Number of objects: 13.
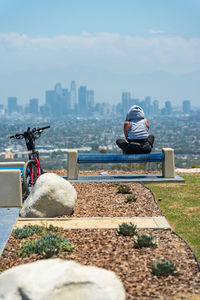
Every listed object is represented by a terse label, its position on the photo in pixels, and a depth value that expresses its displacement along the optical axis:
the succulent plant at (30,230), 14.20
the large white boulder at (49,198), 16.05
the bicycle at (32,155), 20.37
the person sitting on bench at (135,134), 25.00
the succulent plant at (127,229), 13.77
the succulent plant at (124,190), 20.67
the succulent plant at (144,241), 12.63
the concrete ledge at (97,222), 15.18
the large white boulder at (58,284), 6.94
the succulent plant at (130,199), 18.82
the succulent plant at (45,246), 12.37
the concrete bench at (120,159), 24.52
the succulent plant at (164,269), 10.57
